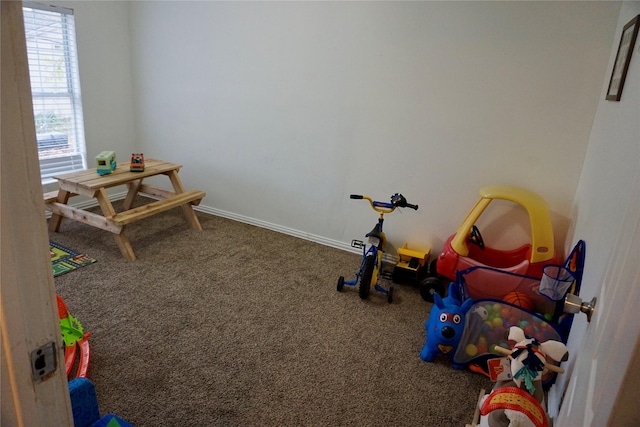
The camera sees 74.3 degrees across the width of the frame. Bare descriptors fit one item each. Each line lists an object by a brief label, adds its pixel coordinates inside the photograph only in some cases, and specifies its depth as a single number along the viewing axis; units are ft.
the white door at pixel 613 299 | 1.64
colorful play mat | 8.86
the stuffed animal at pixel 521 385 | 4.48
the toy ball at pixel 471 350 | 6.59
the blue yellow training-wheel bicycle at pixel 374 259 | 8.39
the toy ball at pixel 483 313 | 6.50
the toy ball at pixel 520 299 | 7.36
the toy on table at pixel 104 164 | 10.08
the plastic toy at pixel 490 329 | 6.32
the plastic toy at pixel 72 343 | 6.02
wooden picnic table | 9.39
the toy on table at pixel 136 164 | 10.56
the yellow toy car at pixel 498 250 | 7.82
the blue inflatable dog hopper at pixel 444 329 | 6.54
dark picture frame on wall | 5.90
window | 10.58
